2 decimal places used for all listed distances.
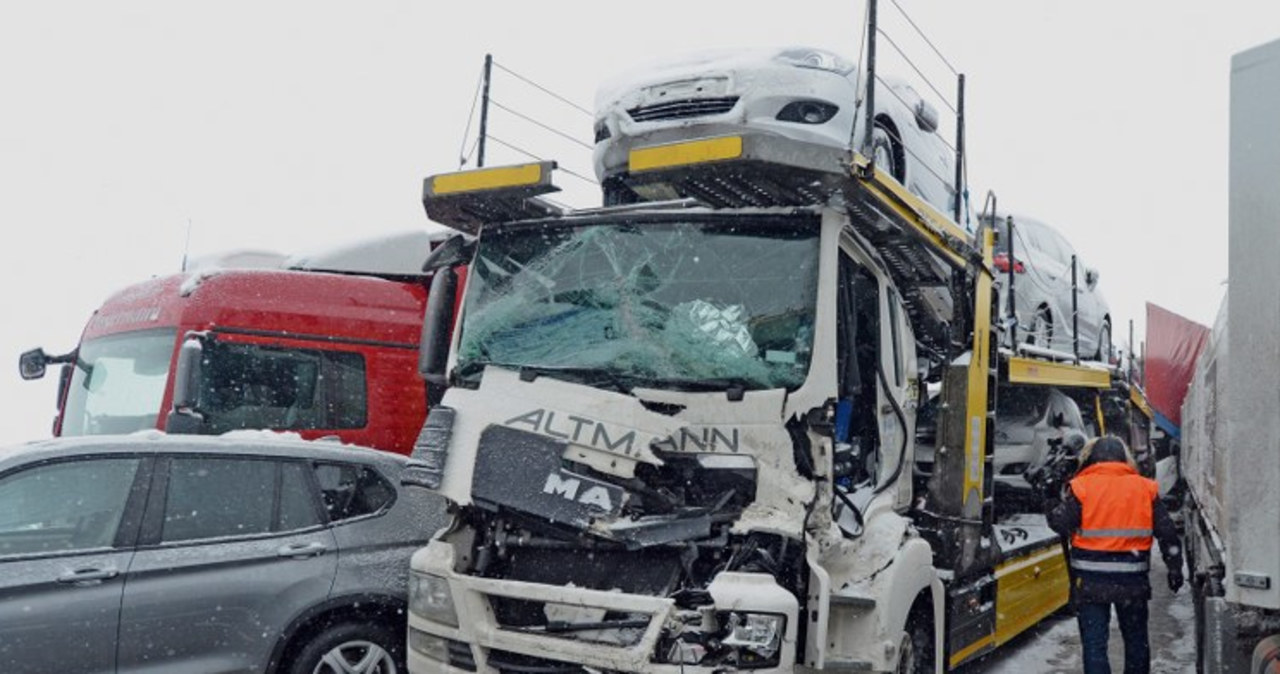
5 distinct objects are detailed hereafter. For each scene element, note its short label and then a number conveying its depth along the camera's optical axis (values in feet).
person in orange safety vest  19.34
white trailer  11.11
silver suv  15.02
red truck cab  24.86
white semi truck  13.61
